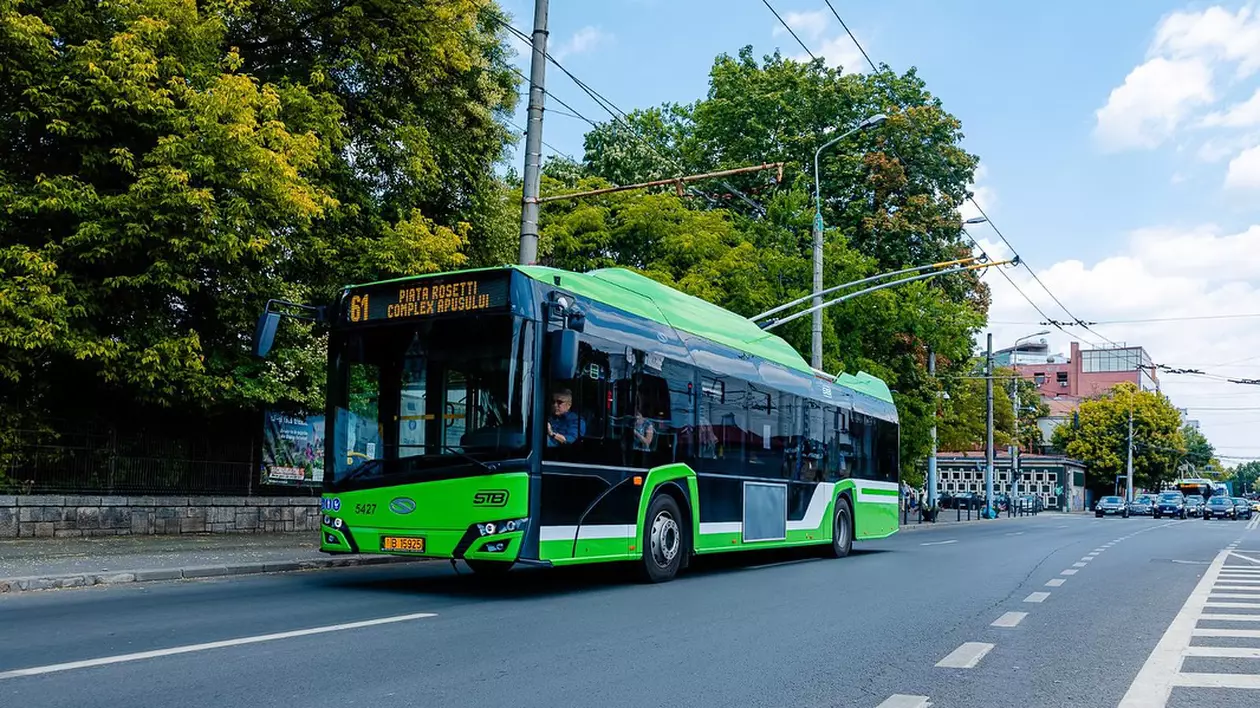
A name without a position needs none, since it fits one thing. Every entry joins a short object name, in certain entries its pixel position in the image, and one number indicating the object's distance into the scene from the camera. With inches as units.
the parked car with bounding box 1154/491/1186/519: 2706.7
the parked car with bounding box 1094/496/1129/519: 2679.6
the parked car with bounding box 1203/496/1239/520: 2635.3
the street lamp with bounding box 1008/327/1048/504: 2487.6
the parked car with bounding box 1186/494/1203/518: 2896.4
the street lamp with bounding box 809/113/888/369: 1033.2
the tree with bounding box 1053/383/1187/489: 3651.6
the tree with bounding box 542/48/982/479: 1253.7
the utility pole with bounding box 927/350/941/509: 1565.0
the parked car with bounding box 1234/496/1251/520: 2711.6
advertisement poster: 831.1
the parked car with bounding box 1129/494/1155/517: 2827.3
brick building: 4815.5
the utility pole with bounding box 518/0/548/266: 653.3
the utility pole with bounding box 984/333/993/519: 2011.6
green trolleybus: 413.7
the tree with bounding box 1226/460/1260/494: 7163.4
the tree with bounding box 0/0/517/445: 628.7
